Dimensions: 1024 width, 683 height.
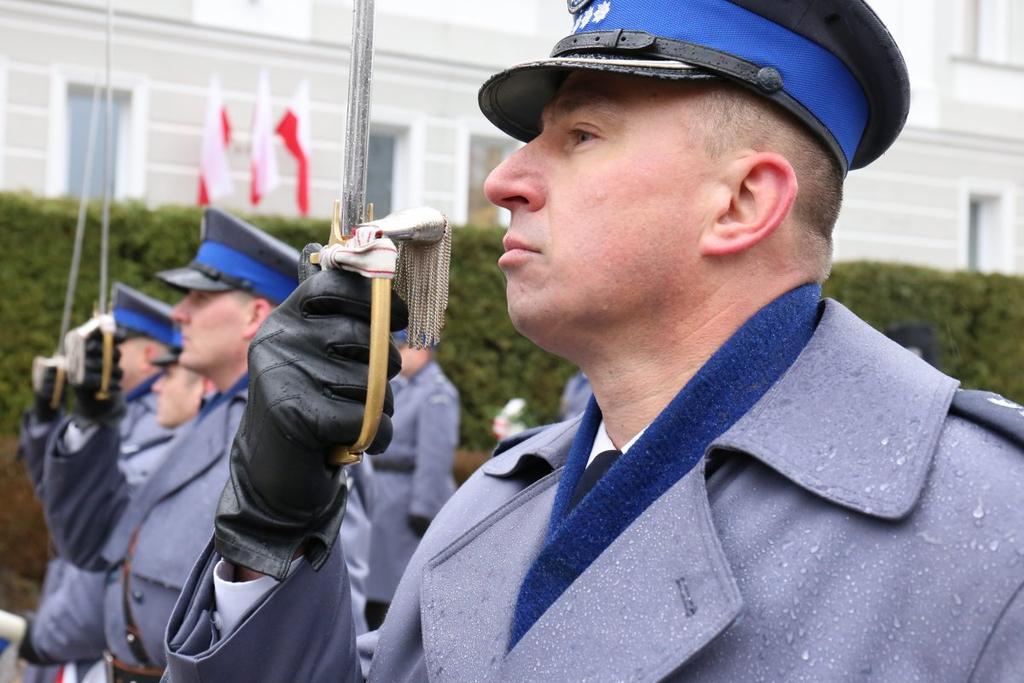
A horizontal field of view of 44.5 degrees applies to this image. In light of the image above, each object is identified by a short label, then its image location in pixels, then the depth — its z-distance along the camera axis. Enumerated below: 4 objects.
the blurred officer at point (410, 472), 7.32
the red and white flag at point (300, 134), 12.92
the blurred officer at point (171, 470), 3.72
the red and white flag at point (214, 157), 12.61
